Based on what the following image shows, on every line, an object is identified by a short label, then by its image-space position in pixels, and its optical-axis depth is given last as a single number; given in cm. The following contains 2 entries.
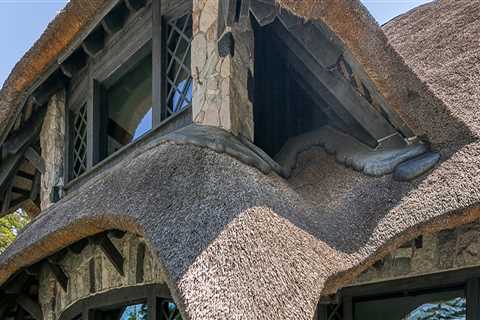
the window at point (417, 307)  273
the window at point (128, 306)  325
